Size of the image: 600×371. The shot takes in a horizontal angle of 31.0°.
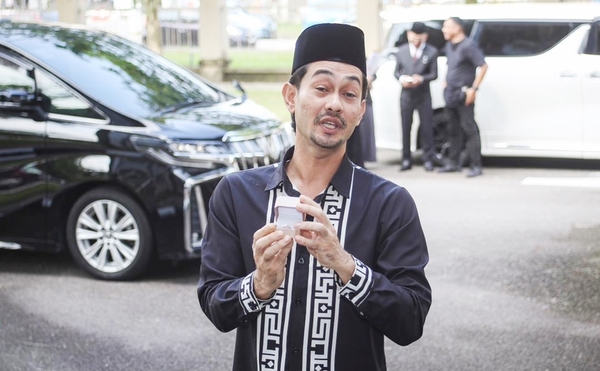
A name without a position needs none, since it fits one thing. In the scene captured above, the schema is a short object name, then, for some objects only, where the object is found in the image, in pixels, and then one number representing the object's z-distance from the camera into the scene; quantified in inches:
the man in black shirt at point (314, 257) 108.4
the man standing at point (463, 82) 502.3
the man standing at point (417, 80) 518.9
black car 303.1
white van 515.8
